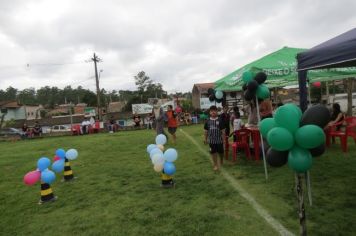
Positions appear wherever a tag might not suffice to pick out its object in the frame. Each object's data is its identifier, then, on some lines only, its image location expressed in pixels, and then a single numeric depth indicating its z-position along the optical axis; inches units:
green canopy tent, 317.7
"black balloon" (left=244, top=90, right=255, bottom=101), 250.4
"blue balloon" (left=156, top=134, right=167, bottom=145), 271.0
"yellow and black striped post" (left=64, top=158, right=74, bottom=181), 308.7
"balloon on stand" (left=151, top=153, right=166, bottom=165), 238.8
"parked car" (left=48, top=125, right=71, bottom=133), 1643.0
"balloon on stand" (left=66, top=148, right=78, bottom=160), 298.4
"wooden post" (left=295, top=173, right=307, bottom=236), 133.2
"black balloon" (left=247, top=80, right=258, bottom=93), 245.3
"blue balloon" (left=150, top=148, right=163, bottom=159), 243.6
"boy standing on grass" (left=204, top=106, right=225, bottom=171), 284.0
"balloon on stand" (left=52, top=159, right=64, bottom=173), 290.4
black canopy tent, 168.1
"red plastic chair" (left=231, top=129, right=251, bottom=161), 331.8
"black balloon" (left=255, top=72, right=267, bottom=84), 246.2
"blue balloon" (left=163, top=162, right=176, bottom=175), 241.8
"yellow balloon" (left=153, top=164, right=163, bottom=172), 242.2
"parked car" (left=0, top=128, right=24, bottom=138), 1145.8
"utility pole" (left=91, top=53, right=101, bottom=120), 1361.7
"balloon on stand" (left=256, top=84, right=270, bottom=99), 248.7
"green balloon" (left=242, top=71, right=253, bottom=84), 257.3
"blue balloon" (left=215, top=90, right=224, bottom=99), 411.7
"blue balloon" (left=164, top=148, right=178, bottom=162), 239.6
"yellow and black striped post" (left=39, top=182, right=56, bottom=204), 243.0
